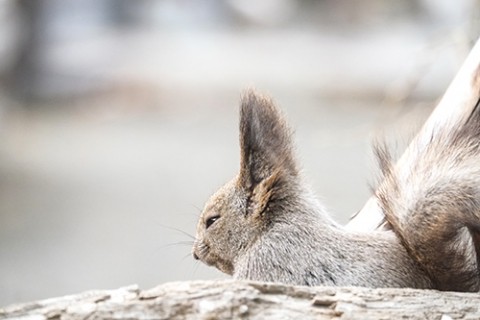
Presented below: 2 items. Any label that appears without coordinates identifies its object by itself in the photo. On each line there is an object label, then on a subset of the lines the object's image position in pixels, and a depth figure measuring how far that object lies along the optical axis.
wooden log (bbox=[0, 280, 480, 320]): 2.64
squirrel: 2.72
